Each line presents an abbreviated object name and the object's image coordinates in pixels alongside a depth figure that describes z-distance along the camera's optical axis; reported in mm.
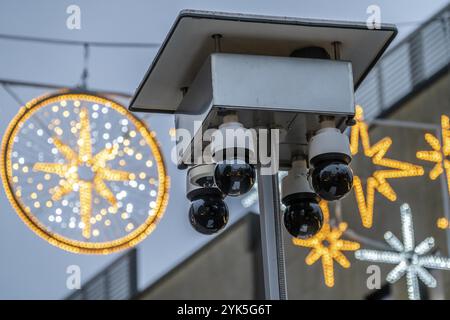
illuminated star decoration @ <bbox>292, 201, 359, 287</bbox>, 14875
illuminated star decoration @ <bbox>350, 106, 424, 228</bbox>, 14633
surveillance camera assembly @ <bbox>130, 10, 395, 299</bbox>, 6973
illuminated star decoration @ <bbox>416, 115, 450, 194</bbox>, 15156
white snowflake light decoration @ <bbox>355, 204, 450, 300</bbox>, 14859
